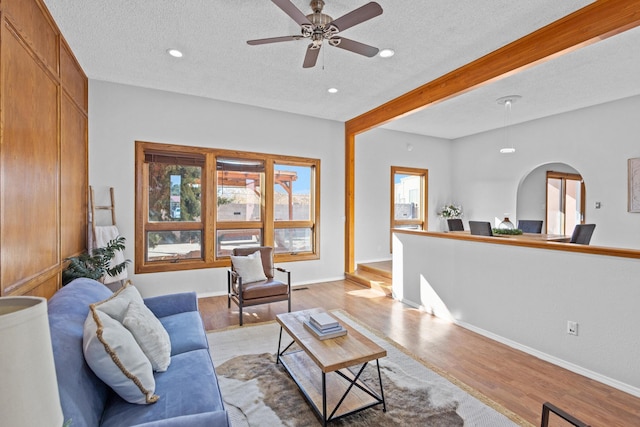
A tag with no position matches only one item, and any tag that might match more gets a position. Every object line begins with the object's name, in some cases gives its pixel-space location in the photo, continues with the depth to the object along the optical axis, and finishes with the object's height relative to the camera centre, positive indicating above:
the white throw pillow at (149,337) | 1.71 -0.72
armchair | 3.72 -0.92
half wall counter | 2.42 -0.86
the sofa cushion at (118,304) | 1.75 -0.56
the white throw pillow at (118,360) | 1.42 -0.71
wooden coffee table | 1.97 -1.29
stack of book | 2.28 -0.89
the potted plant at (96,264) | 3.04 -0.57
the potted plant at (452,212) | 7.31 +0.00
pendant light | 4.63 +1.72
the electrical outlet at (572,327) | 2.67 -1.01
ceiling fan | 2.16 +1.42
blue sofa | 1.25 -0.89
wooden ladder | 3.89 +0.04
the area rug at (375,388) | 2.03 -1.37
